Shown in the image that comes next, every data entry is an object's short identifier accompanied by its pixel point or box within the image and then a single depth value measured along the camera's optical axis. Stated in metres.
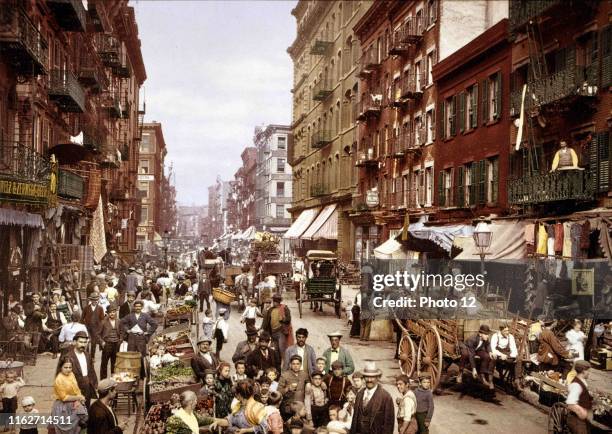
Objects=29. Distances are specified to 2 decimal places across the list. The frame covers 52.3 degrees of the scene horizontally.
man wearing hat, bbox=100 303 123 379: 13.37
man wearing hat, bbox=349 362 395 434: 8.16
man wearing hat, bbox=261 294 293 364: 14.05
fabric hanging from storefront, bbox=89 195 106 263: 28.47
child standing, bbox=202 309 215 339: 17.66
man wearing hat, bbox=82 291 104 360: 14.92
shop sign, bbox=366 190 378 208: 38.41
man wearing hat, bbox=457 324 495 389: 13.13
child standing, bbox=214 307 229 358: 16.39
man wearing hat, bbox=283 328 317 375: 10.55
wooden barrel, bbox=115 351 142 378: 12.12
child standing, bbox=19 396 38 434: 8.73
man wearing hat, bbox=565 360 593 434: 9.00
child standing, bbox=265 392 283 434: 8.37
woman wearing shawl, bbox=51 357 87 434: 8.85
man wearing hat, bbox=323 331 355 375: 10.59
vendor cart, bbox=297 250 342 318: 24.23
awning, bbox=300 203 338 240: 46.47
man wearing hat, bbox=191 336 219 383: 10.73
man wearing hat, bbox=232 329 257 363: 11.41
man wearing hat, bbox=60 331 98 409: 10.05
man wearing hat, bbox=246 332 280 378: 10.89
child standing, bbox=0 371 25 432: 9.95
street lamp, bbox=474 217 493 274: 16.23
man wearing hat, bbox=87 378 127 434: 7.98
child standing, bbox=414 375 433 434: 9.52
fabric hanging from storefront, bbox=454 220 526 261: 20.23
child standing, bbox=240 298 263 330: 15.75
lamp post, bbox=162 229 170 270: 44.19
